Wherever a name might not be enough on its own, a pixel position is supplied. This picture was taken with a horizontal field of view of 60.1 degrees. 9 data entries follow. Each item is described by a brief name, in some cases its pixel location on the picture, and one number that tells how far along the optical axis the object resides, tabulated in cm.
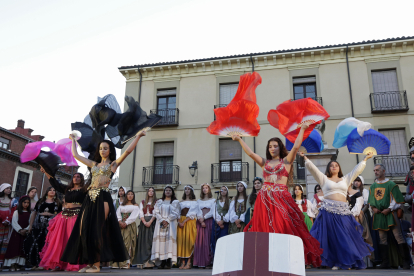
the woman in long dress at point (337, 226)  548
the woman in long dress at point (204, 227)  869
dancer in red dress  456
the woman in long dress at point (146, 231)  877
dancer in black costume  494
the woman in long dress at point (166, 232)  856
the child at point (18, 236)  756
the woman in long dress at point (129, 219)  891
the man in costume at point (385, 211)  720
